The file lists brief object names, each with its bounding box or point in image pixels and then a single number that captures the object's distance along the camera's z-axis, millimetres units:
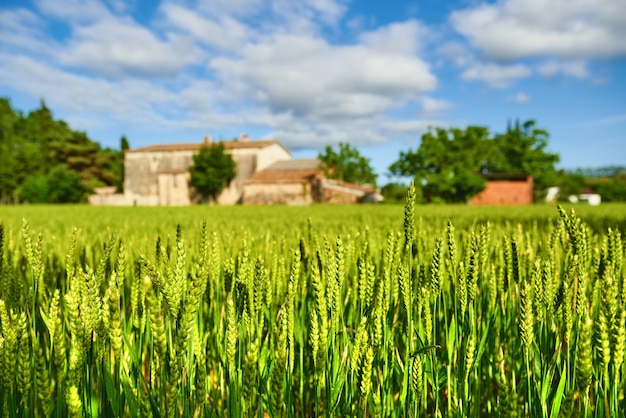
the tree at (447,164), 39844
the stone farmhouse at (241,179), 43906
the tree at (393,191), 40375
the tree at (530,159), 49072
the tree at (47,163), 45350
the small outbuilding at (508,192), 43625
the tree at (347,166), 46469
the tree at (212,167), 45719
